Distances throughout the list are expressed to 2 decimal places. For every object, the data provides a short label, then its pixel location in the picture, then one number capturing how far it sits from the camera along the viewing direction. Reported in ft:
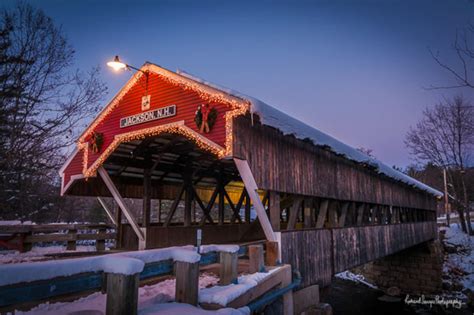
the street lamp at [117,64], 27.71
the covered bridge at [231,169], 26.53
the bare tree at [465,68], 19.22
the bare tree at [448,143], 96.37
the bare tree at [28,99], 42.45
